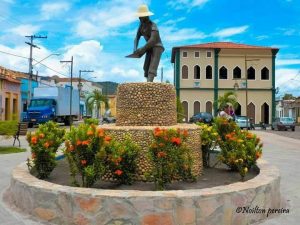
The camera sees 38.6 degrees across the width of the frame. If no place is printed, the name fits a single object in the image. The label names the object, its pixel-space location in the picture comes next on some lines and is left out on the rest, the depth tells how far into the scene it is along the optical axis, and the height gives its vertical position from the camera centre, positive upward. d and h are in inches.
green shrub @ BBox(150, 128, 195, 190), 226.7 -21.6
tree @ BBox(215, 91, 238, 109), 1796.8 +65.6
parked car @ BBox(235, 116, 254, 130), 1524.0 -25.1
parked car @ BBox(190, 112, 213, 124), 1437.0 -9.7
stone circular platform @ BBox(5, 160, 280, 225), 194.7 -43.0
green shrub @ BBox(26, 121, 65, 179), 275.7 -24.0
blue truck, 1386.6 +25.6
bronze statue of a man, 329.7 +55.2
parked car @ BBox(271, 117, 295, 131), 1585.9 -31.1
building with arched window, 1996.8 +178.3
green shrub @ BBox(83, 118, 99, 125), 384.0 -6.9
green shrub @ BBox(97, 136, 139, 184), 236.5 -25.9
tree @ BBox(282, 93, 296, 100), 4528.3 +208.5
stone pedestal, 294.7 +3.3
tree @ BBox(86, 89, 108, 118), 2522.1 +78.3
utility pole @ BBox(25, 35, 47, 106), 1613.9 +216.8
